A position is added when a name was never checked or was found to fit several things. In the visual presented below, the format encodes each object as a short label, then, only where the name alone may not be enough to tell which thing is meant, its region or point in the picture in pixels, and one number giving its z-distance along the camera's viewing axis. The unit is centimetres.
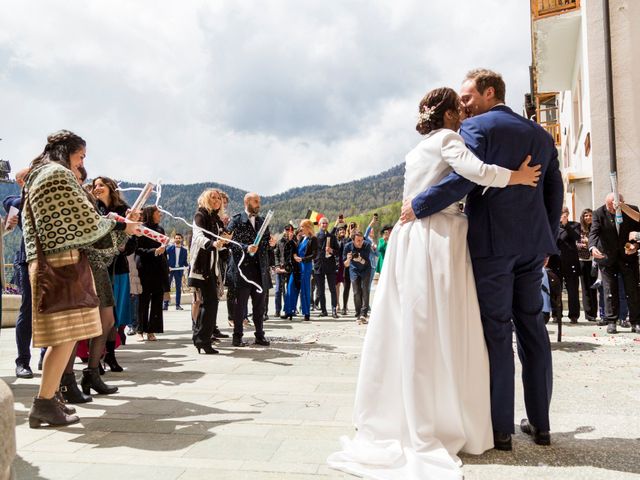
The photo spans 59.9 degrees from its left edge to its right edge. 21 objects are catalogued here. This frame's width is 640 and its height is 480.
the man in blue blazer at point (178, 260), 1623
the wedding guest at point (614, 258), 851
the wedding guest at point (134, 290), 897
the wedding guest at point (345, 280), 1331
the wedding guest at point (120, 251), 563
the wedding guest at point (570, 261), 998
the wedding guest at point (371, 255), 1153
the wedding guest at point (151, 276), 822
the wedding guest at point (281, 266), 1275
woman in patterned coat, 365
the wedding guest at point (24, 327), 546
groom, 307
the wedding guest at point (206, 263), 695
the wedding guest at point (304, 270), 1232
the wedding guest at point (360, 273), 1125
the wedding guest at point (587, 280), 1045
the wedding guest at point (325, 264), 1309
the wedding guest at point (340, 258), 1421
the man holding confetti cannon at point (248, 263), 753
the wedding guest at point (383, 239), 1256
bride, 291
